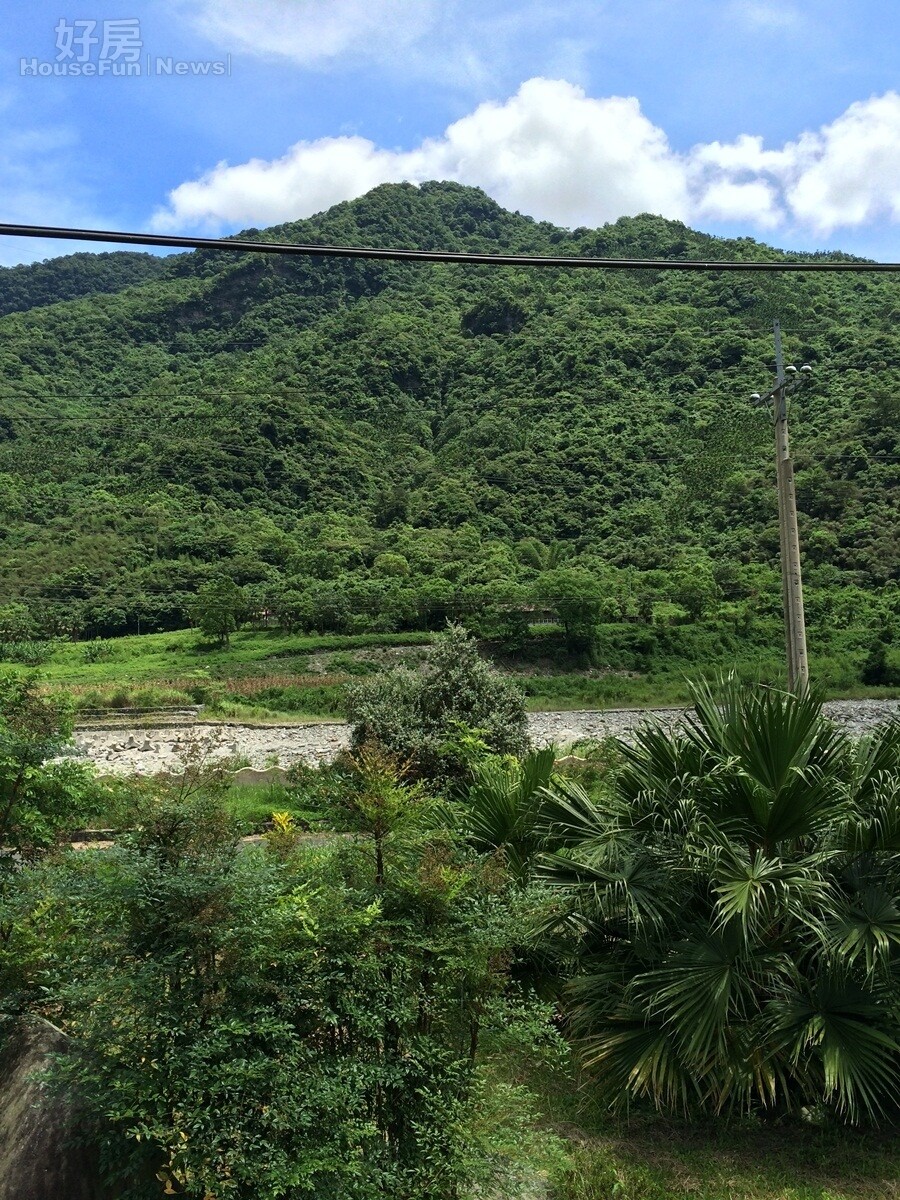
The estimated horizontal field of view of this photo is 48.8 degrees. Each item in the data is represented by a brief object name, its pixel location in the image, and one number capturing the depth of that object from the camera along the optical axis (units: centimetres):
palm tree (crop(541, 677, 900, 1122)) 546
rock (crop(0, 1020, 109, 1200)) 441
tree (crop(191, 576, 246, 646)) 5075
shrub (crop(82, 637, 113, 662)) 4828
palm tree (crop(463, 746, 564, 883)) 738
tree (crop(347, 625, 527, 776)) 1315
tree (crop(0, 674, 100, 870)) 654
